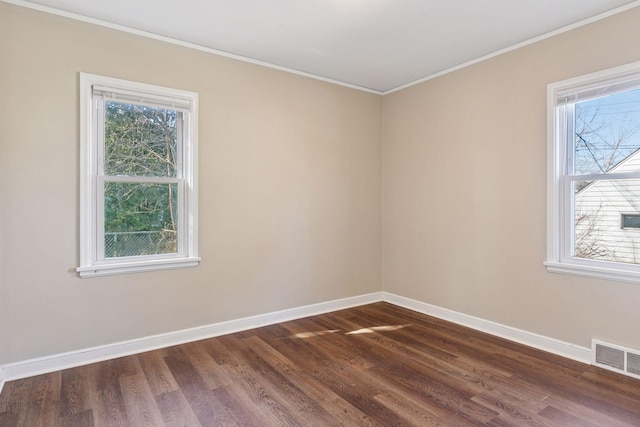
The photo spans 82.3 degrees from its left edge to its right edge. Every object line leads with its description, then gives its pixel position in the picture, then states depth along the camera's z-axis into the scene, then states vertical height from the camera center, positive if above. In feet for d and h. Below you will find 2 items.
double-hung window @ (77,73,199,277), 9.11 +0.88
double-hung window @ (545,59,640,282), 8.59 +0.87
